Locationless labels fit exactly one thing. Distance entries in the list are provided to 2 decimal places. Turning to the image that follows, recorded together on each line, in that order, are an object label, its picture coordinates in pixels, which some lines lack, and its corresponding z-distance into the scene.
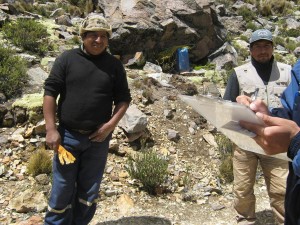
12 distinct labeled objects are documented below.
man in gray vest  3.39
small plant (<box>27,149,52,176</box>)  4.65
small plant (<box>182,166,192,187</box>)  4.85
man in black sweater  3.04
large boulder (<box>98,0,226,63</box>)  9.09
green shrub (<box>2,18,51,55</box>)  8.40
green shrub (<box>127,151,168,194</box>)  4.61
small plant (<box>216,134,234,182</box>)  5.12
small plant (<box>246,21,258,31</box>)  16.81
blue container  9.25
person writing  1.56
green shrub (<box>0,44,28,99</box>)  6.10
